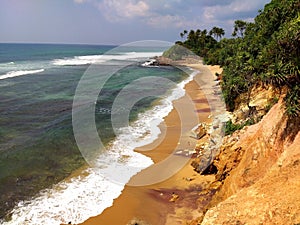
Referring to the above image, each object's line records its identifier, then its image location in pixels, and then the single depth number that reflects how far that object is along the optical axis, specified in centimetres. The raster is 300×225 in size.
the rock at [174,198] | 1381
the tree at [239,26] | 6159
